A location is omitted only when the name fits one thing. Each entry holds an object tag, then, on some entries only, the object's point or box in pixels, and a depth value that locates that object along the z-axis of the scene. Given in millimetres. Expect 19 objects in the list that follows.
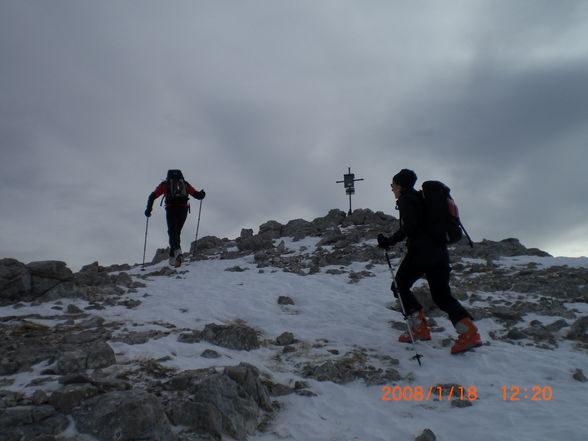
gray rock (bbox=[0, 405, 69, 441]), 3315
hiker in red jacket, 12727
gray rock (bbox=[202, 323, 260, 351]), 6277
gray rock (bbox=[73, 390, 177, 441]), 3410
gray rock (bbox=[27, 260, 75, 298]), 8602
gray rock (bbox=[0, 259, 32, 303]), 8148
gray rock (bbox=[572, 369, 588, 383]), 5277
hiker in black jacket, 6035
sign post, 29078
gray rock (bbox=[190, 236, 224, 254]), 21302
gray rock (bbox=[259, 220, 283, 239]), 22995
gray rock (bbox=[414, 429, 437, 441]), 3947
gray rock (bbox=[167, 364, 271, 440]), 3803
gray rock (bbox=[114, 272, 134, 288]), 10575
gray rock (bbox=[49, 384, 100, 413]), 3686
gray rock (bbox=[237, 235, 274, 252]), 19127
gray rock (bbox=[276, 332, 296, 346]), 6652
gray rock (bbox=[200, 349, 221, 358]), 5643
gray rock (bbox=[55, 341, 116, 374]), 4559
